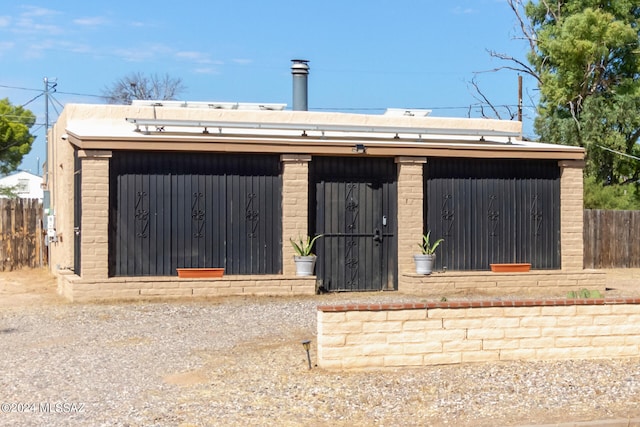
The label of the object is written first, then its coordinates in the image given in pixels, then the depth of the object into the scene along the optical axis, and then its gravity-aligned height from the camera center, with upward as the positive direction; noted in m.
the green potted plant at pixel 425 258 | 18.75 -0.56
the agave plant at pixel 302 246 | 18.28 -0.31
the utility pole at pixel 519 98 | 37.58 +5.39
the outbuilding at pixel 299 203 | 17.67 +0.54
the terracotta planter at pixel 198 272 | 17.89 -0.80
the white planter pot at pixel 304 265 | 18.09 -0.67
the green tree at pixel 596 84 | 34.50 +5.57
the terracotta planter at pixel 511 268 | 19.62 -0.79
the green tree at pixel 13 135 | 53.25 +5.51
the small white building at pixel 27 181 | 79.12 +4.30
